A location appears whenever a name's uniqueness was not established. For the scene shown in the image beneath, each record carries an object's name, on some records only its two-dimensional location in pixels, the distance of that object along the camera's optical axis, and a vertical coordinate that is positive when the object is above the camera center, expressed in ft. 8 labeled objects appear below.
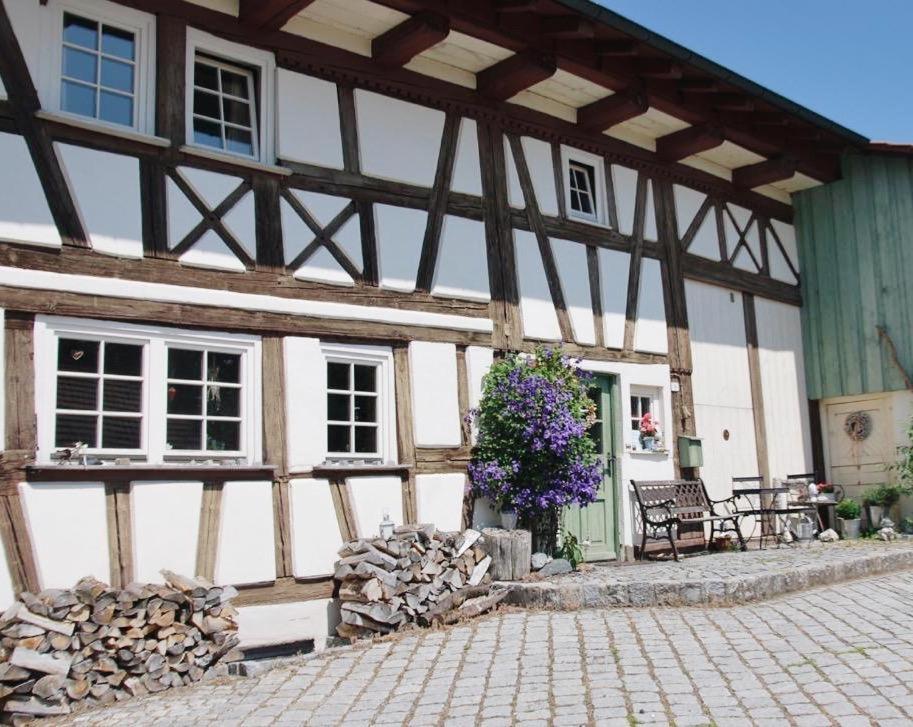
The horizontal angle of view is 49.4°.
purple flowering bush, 31.07 +0.96
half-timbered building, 23.95 +6.68
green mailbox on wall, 38.88 +0.88
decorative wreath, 46.14 +2.02
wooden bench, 35.09 -1.20
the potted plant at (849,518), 43.27 -2.12
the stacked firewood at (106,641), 20.48 -3.25
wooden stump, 29.32 -2.15
